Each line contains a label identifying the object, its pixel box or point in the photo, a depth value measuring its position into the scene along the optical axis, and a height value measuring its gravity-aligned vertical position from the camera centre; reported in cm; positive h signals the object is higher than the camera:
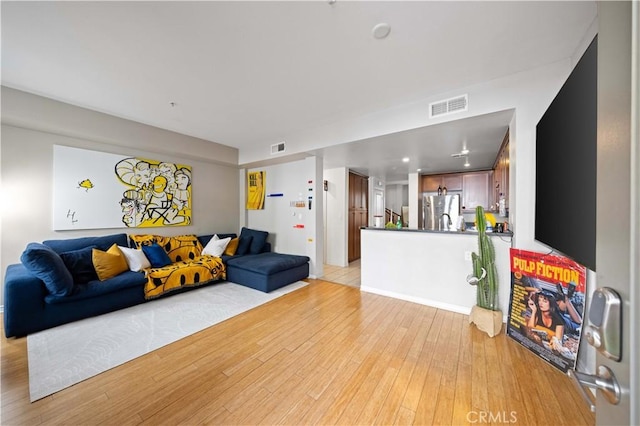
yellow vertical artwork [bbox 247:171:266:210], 522 +51
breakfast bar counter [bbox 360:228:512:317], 264 -72
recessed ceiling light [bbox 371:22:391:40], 176 +145
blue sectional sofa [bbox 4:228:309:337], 230 -93
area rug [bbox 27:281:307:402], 180 -127
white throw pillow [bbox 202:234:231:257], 426 -67
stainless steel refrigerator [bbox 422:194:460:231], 522 +3
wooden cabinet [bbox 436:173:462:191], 550 +78
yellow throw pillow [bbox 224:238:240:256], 451 -73
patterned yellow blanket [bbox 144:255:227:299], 317 -98
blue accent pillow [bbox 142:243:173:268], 356 -71
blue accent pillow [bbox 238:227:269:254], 468 -57
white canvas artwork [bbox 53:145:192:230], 322 +32
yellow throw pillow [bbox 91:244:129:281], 296 -69
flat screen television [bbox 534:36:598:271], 119 +31
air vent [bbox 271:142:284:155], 432 +123
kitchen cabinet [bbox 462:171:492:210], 522 +55
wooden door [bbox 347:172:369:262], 568 +6
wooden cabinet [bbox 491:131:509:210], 309 +64
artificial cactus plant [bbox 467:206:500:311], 247 -65
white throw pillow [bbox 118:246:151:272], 329 -70
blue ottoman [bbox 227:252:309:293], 358 -98
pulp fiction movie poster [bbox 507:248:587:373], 179 -80
